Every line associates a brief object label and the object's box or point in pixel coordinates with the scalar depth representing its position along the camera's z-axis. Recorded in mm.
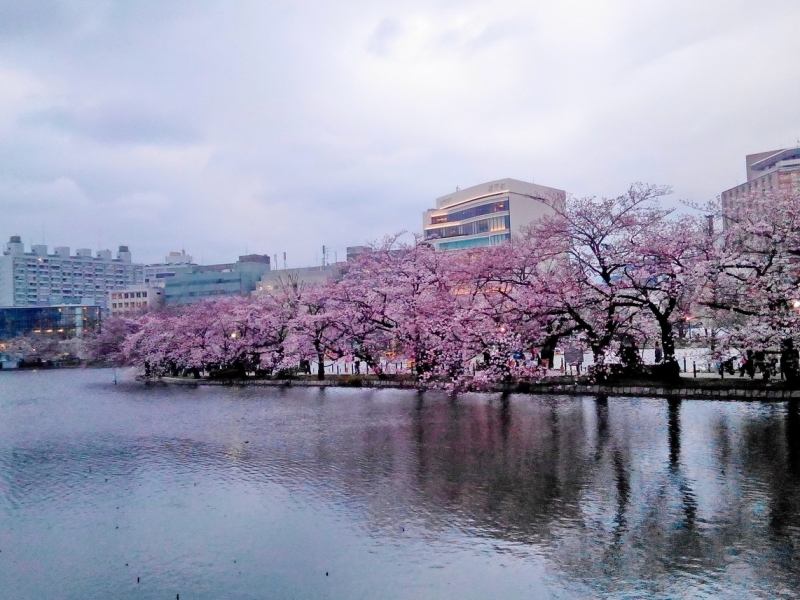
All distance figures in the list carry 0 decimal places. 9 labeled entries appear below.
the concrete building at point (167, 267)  166200
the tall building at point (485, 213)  93250
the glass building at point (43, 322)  125312
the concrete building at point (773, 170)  100000
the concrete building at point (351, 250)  127638
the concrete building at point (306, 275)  106644
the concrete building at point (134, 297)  131250
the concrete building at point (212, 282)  126938
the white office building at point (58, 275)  162250
